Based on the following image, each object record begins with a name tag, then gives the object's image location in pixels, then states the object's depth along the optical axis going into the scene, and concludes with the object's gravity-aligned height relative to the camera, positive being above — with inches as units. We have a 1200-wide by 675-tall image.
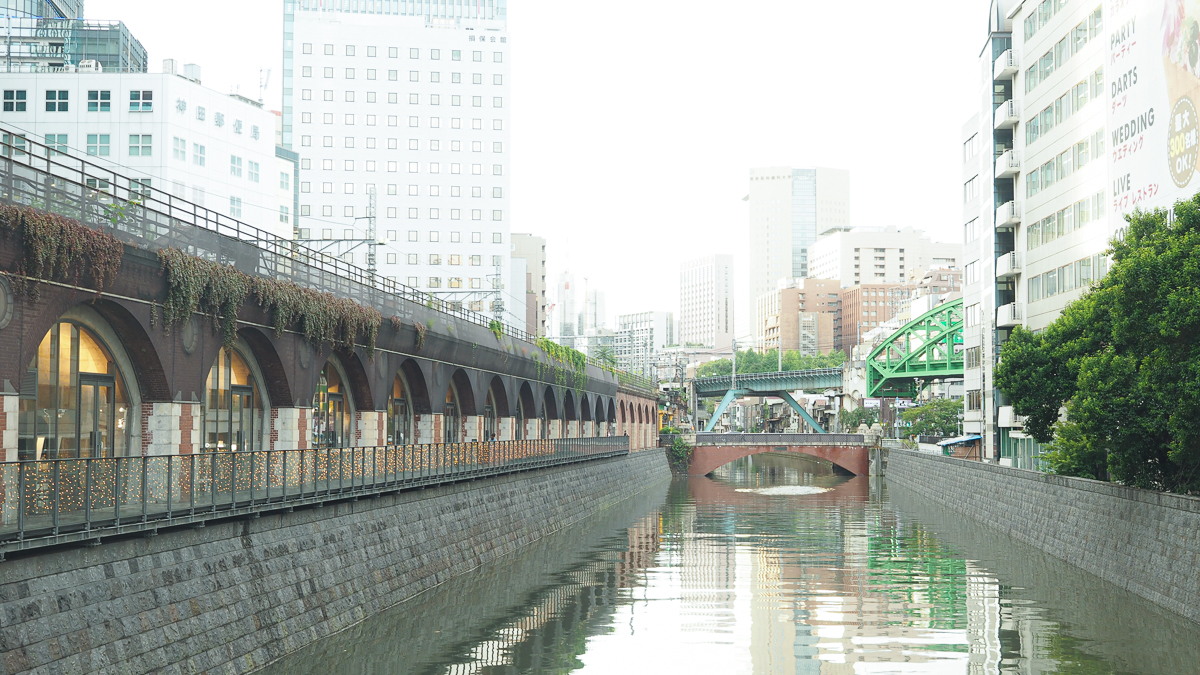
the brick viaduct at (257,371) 840.3 +25.4
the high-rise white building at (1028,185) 2018.9 +431.5
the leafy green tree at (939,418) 4498.0 -93.5
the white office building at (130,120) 3449.8 +841.8
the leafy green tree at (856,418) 6043.3 -129.5
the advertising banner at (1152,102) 1478.8 +418.1
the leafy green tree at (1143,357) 1121.4 +40.9
